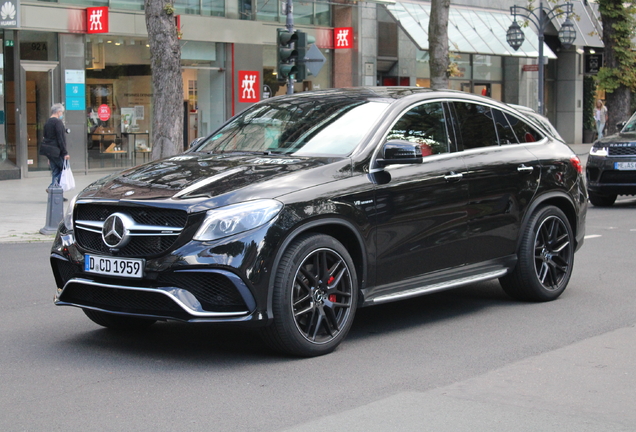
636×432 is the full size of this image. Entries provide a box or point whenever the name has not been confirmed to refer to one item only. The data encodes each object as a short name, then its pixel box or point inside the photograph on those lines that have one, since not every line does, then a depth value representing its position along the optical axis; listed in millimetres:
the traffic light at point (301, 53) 16766
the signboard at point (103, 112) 23969
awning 30891
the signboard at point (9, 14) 21031
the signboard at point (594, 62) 31062
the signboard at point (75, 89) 23000
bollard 13344
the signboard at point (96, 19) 23047
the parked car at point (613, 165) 15766
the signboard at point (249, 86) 27031
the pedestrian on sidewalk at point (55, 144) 17594
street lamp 28969
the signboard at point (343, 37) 29234
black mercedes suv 5555
